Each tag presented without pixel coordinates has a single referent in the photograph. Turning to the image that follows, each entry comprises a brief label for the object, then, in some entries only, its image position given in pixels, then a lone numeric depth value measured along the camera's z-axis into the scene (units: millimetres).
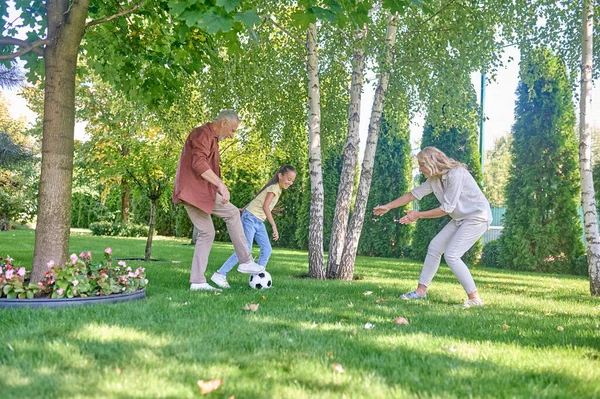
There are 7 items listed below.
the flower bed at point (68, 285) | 4406
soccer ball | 6070
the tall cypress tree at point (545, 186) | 13594
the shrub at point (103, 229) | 23125
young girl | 6906
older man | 5461
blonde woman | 5453
